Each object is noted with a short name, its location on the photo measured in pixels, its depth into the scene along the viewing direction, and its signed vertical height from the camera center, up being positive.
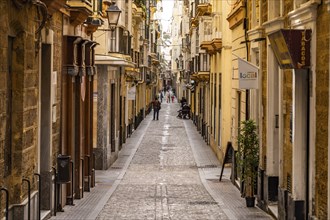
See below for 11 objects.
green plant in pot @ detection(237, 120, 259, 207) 16.17 -1.68
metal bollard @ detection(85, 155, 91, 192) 19.83 -2.41
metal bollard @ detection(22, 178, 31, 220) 11.39 -1.80
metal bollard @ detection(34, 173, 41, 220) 12.67 -2.01
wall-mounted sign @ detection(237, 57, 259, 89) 15.84 +0.23
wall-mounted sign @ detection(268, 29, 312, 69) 10.47 +0.60
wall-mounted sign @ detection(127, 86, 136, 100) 39.25 -0.56
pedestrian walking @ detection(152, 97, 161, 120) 56.56 -1.83
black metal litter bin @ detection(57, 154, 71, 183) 14.88 -1.85
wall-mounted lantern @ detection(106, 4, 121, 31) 21.33 +2.12
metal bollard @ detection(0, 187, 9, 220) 9.77 -1.62
